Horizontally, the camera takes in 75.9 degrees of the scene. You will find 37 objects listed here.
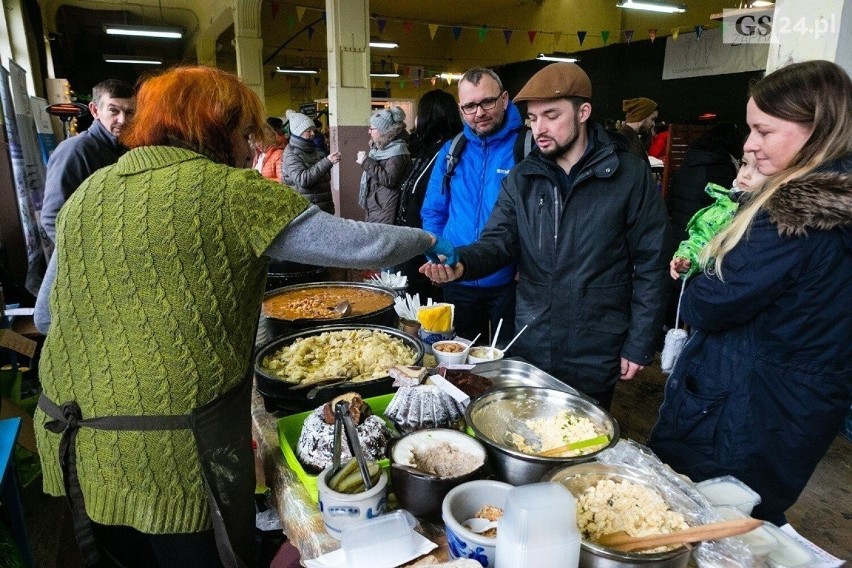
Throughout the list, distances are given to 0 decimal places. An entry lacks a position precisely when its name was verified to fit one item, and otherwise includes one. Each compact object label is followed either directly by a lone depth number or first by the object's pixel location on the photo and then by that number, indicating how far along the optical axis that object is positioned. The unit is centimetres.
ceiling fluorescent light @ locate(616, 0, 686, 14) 1058
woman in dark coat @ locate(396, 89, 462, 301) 410
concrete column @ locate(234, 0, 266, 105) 1138
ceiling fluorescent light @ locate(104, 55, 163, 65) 1369
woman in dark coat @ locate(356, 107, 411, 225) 521
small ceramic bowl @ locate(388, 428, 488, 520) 117
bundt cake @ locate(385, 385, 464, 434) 148
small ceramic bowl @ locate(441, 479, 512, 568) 101
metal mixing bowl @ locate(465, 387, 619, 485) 125
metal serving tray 186
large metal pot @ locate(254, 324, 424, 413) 166
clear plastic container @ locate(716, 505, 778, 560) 103
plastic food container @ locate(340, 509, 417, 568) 108
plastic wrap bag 102
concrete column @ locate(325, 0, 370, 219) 750
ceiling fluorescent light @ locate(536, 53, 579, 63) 1462
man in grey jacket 324
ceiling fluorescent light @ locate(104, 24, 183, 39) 1135
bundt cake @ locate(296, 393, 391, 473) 137
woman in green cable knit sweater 128
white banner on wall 1067
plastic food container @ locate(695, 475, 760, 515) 120
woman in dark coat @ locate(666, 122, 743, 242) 462
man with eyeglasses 291
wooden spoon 93
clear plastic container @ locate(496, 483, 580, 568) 89
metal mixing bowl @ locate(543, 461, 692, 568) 93
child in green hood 205
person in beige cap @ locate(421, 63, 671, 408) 220
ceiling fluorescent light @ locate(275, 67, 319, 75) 1681
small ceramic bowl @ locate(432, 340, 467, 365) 198
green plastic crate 133
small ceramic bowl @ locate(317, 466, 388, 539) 116
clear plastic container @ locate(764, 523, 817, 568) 105
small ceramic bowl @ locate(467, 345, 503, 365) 203
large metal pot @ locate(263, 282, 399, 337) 226
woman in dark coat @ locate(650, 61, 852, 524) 150
